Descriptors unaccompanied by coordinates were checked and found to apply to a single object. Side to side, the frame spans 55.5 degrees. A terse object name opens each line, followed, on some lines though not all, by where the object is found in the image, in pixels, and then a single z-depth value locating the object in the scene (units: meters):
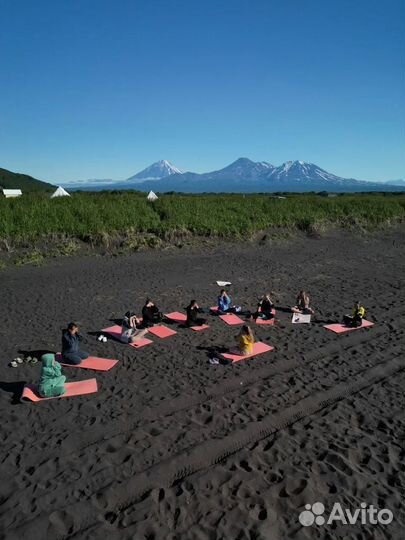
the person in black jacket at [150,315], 12.62
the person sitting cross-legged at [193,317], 12.68
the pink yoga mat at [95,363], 9.70
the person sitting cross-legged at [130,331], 11.23
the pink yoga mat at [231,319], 13.39
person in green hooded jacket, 8.27
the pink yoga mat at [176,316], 13.30
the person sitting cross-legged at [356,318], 12.83
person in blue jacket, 14.19
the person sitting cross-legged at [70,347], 9.77
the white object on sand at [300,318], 13.37
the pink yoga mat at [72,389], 8.24
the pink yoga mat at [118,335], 11.12
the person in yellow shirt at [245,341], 10.48
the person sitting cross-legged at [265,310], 13.53
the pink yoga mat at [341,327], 12.57
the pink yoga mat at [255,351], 10.34
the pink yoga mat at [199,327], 12.57
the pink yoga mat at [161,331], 11.99
